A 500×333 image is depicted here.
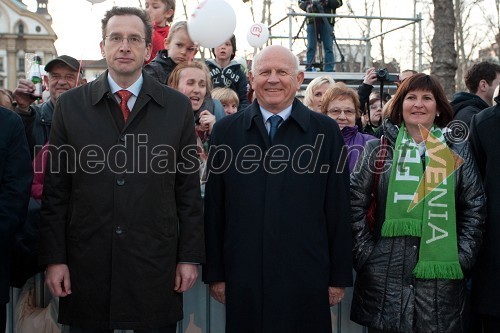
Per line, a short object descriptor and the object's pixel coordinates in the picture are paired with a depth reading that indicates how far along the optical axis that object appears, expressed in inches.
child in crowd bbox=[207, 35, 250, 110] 259.8
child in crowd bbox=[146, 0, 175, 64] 239.3
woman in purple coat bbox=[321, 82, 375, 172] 191.3
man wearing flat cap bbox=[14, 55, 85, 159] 172.6
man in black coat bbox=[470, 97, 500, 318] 151.2
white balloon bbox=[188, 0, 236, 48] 226.8
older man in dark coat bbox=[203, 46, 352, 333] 136.1
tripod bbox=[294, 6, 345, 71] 436.2
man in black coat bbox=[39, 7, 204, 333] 129.6
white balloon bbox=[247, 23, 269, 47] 444.5
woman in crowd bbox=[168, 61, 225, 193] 184.1
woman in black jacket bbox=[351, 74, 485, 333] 144.3
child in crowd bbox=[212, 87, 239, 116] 219.5
